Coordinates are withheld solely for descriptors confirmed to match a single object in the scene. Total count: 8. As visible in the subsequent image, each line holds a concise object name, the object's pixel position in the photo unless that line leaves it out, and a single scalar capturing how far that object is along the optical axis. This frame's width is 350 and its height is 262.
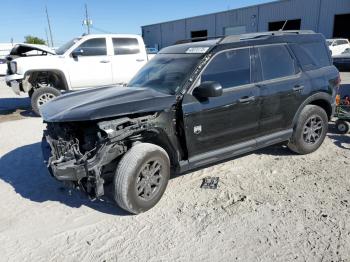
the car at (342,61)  16.44
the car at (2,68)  21.02
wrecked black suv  3.66
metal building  27.30
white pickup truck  9.12
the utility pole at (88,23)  42.78
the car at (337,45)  21.06
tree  58.31
